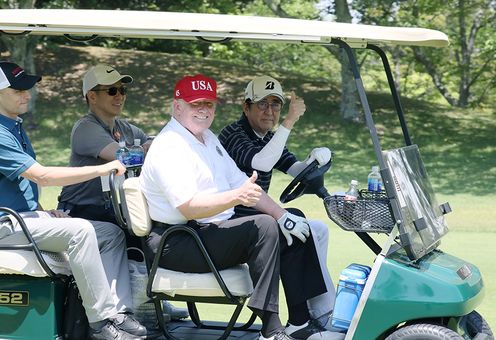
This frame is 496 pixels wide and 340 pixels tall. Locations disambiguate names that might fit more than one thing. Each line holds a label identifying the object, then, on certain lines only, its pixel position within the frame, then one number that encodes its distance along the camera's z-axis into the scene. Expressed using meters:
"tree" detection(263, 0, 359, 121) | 39.81
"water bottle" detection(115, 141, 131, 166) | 9.01
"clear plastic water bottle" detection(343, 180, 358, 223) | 7.98
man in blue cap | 8.15
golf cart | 7.45
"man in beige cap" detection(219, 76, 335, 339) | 8.60
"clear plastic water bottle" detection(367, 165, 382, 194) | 8.51
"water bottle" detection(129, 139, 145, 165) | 9.17
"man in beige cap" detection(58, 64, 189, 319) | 9.52
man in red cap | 7.82
